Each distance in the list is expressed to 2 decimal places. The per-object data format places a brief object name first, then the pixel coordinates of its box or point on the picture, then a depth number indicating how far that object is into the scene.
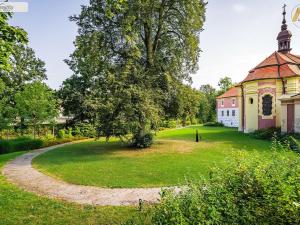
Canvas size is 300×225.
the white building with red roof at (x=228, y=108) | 44.97
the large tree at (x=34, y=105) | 23.94
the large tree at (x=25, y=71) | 40.00
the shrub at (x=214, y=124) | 47.06
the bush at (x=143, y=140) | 18.41
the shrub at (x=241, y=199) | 3.37
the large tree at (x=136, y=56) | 15.76
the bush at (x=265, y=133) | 23.12
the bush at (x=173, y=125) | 45.09
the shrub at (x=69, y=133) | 27.78
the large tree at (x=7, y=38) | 6.16
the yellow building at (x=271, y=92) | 23.76
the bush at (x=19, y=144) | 19.19
